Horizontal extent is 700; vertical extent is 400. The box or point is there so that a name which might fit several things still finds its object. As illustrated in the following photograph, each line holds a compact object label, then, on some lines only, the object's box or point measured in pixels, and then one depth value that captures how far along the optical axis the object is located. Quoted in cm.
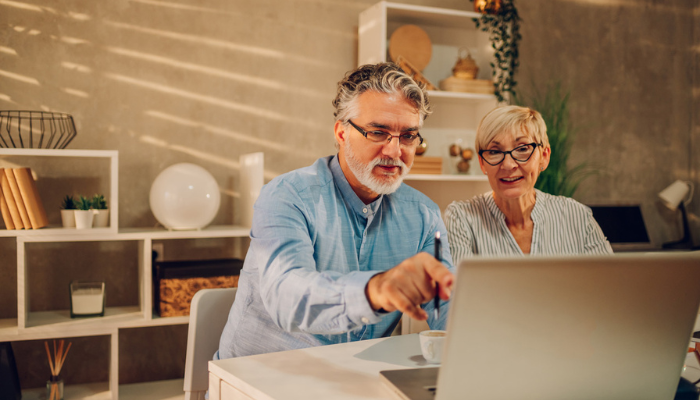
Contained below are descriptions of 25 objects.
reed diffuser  229
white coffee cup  112
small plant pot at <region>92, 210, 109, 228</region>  241
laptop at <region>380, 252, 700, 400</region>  68
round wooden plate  298
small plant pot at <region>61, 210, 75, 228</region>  235
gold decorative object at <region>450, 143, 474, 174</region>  309
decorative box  243
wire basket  256
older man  130
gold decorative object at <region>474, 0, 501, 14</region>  301
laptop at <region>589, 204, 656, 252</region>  327
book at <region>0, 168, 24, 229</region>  226
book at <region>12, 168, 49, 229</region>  227
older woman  180
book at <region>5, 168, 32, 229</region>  226
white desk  93
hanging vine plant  300
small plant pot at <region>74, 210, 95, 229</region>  232
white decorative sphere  243
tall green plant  306
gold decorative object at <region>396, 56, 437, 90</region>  296
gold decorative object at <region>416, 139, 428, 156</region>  295
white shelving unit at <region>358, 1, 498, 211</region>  302
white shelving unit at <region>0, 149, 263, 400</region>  223
